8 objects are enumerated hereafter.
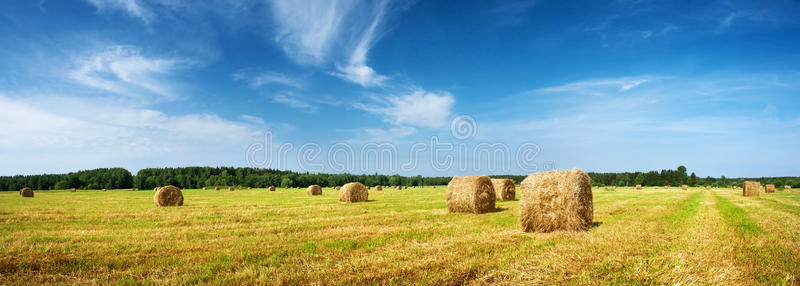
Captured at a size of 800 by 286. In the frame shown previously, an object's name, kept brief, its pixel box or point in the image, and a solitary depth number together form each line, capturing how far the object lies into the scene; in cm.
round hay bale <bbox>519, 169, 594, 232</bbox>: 1022
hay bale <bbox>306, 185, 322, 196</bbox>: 3612
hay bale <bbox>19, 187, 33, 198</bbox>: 3961
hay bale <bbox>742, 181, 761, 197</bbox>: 3275
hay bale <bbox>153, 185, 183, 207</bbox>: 2081
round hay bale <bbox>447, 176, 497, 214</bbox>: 1506
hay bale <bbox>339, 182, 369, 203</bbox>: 2336
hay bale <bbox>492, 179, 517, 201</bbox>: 2266
